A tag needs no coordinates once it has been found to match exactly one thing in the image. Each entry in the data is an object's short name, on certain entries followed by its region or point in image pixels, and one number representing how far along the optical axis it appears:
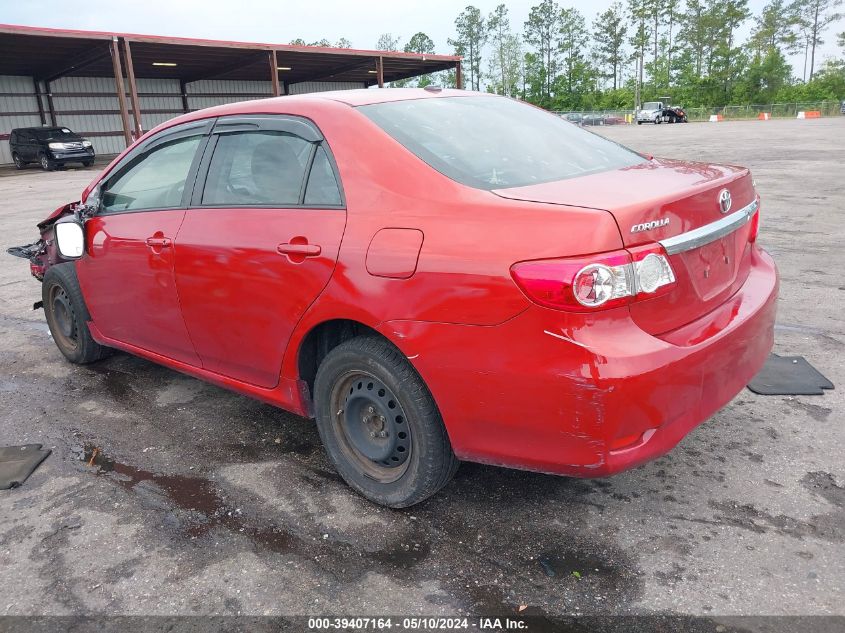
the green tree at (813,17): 91.69
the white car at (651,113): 52.97
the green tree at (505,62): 98.31
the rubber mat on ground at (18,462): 3.21
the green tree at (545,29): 96.75
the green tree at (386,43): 118.89
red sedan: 2.15
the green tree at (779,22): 91.19
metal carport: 26.14
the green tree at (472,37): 103.00
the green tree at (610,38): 94.12
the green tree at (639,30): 93.81
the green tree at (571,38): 95.62
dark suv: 26.72
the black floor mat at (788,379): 3.72
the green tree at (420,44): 109.69
